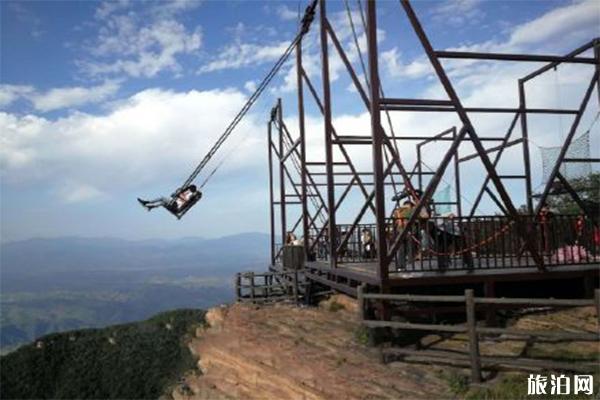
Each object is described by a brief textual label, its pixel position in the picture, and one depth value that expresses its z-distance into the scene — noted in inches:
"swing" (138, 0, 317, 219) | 775.7
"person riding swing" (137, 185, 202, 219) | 776.9
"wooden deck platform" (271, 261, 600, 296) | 411.8
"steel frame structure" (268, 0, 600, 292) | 409.7
